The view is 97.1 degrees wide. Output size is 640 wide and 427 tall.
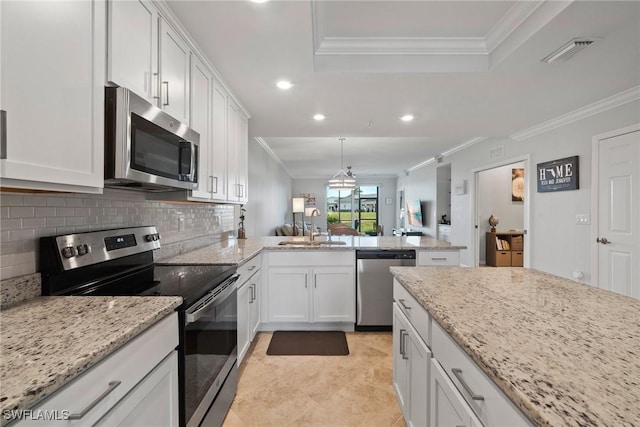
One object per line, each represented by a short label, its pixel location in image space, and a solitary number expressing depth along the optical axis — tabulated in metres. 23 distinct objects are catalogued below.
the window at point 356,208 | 11.41
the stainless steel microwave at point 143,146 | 1.16
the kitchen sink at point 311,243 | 3.08
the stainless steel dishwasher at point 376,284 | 2.89
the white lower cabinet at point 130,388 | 0.66
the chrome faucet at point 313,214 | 3.19
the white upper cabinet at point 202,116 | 1.94
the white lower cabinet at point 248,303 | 2.12
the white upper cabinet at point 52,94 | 0.80
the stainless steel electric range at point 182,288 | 1.17
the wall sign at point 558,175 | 3.39
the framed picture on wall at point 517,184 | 6.16
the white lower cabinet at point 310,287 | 2.88
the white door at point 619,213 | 2.73
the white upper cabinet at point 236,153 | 2.70
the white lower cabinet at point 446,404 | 0.82
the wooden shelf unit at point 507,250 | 5.70
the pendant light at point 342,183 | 6.09
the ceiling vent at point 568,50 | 1.82
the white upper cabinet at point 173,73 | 1.57
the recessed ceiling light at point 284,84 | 2.42
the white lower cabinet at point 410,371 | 1.19
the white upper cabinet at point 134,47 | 1.18
